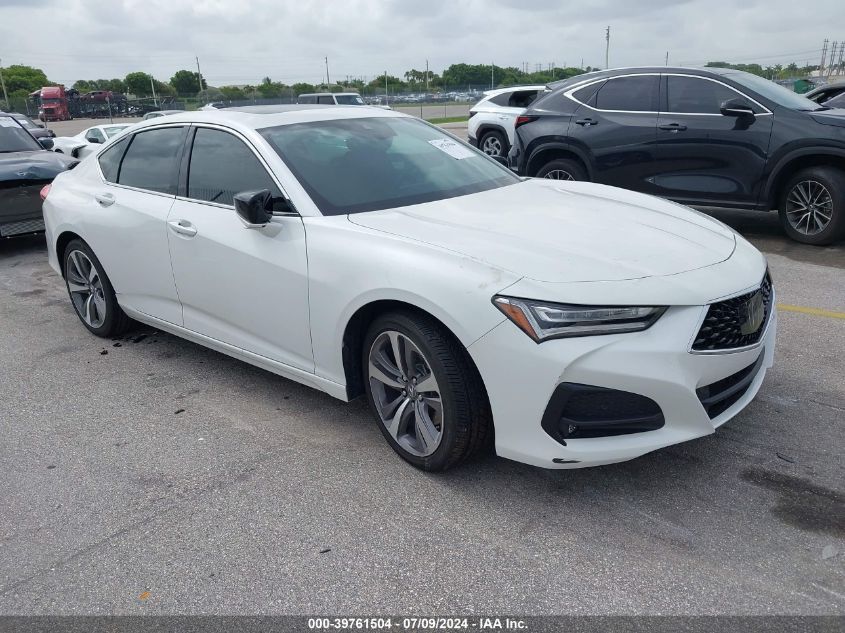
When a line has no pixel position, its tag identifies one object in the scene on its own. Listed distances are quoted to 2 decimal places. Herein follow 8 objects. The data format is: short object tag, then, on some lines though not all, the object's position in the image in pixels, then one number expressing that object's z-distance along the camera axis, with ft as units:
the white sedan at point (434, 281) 9.04
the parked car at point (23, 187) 26.08
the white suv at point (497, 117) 40.65
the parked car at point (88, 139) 48.47
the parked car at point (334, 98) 88.58
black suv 22.81
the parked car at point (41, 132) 53.43
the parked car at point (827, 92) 34.06
